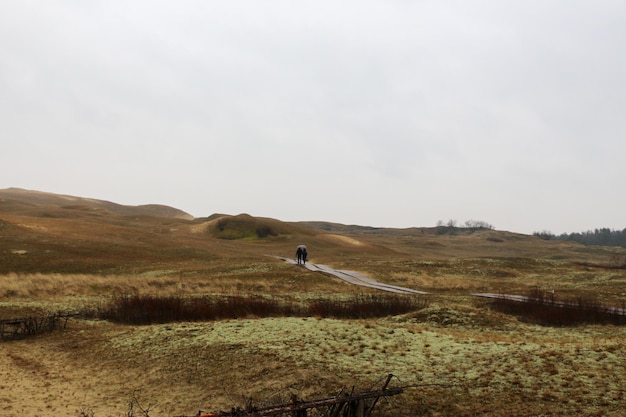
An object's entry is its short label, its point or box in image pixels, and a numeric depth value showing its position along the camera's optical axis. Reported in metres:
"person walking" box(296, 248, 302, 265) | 63.03
